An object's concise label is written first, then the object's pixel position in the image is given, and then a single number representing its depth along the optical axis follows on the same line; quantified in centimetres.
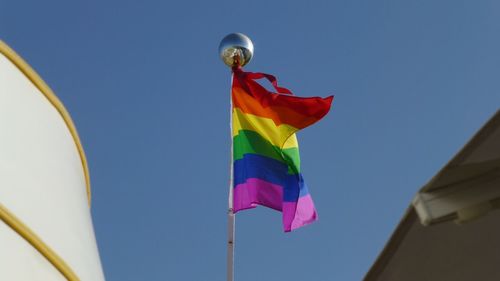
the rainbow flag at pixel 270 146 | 703
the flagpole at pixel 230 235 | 660
